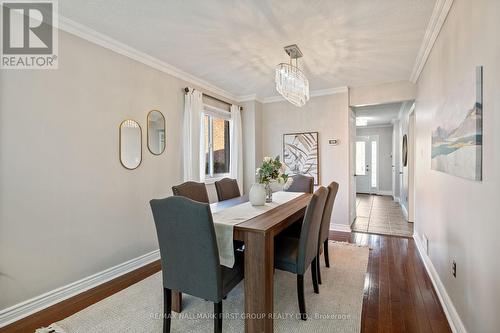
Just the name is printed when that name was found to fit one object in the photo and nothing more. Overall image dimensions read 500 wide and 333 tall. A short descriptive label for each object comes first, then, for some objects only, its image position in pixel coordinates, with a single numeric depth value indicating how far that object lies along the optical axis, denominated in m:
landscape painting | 1.42
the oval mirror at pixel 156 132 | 3.13
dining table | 1.73
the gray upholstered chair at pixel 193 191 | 2.52
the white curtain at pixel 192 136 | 3.61
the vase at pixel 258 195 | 2.55
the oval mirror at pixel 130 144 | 2.80
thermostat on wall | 4.47
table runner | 1.75
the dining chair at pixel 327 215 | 2.45
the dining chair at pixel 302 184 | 3.59
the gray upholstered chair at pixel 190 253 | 1.56
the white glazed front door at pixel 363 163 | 8.91
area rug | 1.89
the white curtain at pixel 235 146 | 4.71
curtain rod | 3.62
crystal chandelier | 2.60
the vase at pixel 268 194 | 2.80
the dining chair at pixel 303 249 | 1.96
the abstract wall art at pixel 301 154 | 4.65
